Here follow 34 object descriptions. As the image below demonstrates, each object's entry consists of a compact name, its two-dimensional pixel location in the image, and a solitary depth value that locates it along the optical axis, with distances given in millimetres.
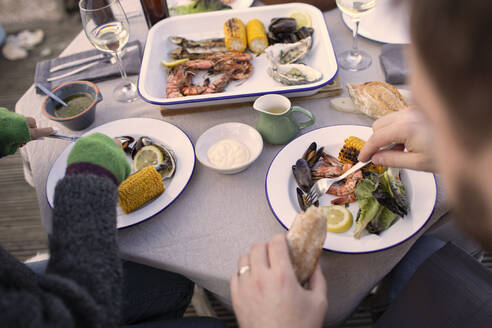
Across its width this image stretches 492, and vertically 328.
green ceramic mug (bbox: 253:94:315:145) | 1168
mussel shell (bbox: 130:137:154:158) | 1230
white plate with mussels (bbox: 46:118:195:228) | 1032
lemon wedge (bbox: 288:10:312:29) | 1658
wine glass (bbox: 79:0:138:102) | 1306
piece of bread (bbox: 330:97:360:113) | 1317
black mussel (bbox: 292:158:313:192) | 1055
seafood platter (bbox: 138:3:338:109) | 1396
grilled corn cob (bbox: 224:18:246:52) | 1600
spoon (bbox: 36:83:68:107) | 1358
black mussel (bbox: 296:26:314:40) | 1600
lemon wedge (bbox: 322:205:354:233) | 940
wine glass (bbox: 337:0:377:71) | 1343
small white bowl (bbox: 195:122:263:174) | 1174
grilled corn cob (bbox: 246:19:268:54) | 1607
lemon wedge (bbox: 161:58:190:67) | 1555
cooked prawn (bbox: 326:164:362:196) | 1031
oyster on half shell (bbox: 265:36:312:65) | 1539
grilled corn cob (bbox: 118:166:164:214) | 1014
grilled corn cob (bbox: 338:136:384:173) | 1078
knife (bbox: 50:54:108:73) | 1628
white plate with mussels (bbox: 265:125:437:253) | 895
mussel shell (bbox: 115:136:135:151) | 1241
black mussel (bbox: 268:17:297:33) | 1621
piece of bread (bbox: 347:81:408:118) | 1243
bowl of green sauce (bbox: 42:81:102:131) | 1315
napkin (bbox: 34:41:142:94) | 1577
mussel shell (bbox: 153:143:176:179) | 1146
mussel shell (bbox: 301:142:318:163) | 1120
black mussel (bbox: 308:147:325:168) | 1118
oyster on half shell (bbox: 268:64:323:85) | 1399
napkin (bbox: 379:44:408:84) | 1373
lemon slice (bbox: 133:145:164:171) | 1188
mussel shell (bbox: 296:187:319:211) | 1013
